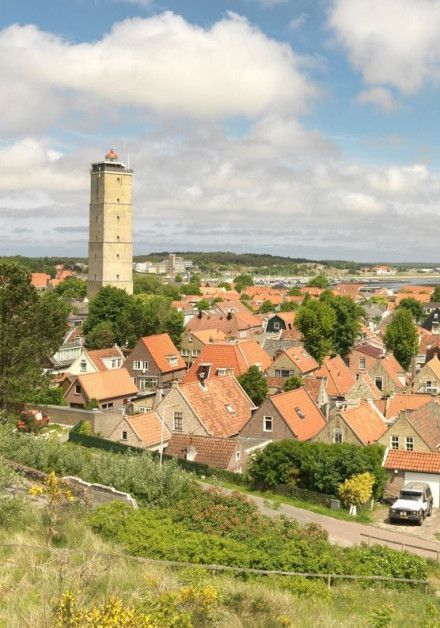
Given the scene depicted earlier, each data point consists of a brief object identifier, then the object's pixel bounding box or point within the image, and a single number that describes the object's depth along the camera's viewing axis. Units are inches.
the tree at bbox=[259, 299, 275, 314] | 5315.0
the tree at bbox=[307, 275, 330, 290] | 7518.7
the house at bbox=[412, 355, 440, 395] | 2257.6
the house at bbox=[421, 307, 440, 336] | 3808.3
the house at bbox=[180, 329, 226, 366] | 2903.5
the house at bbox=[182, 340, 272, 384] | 2128.4
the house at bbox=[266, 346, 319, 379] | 2311.8
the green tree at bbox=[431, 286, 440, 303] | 5786.4
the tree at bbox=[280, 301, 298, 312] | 4911.9
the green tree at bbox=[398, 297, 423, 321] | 4835.1
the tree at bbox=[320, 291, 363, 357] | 2829.2
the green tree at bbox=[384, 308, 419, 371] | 2682.1
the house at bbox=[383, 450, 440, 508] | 1331.2
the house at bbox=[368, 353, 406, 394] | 2256.4
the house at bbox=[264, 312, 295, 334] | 3801.7
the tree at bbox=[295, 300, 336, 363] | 2635.3
